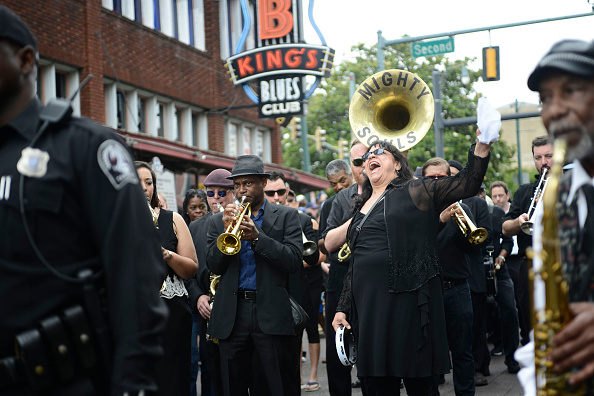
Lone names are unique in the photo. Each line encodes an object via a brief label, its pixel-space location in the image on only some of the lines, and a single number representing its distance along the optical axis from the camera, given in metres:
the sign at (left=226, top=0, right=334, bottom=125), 19.50
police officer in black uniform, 2.56
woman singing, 5.52
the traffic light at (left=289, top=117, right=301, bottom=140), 35.00
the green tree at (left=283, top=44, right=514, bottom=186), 38.22
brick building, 15.98
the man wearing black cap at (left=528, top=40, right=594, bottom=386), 2.25
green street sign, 18.84
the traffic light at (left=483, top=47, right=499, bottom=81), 18.42
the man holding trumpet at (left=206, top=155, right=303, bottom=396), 6.22
